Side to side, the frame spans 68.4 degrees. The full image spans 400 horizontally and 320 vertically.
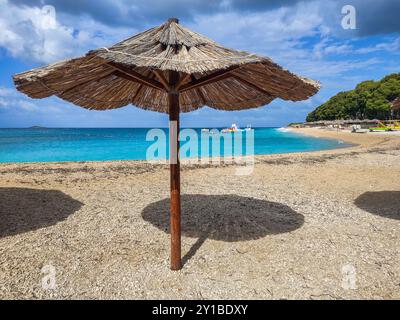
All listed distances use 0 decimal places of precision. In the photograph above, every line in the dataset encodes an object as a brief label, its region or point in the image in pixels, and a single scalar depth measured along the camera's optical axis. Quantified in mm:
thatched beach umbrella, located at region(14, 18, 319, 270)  2998
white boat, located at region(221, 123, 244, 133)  80150
